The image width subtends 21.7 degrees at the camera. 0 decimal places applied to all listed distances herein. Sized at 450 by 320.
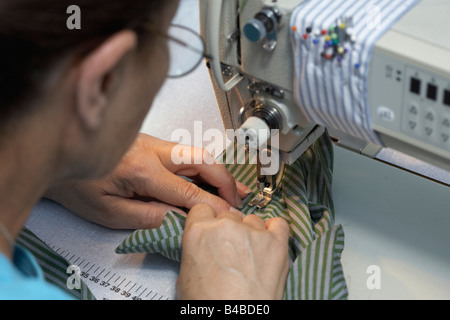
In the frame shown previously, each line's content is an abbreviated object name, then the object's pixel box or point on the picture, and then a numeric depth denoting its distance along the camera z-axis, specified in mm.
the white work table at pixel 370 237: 928
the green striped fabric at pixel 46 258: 940
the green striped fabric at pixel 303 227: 882
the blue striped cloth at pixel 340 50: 827
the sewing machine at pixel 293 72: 809
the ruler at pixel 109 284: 928
